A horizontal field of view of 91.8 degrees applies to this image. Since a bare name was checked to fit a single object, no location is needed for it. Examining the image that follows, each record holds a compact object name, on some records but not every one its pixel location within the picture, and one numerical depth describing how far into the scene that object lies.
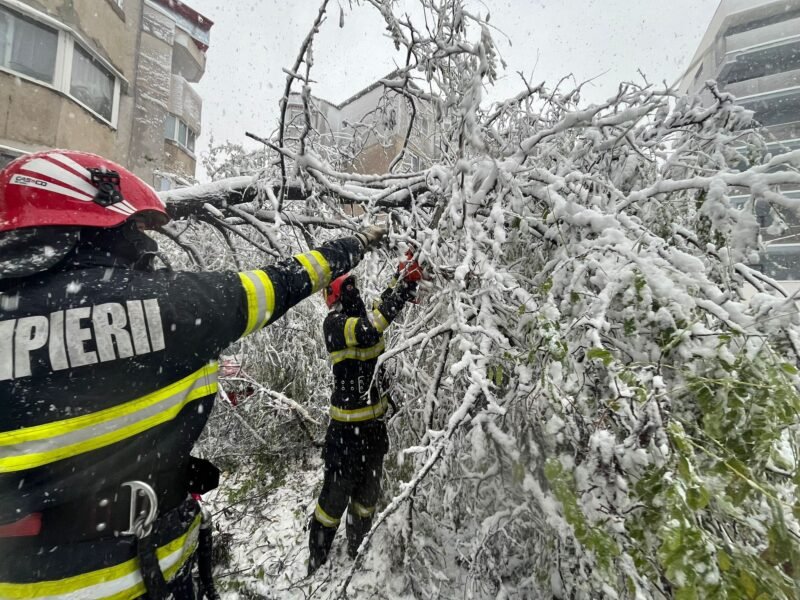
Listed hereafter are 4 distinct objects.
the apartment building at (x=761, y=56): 22.98
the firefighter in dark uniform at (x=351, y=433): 2.78
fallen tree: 0.87
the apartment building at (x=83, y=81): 6.92
